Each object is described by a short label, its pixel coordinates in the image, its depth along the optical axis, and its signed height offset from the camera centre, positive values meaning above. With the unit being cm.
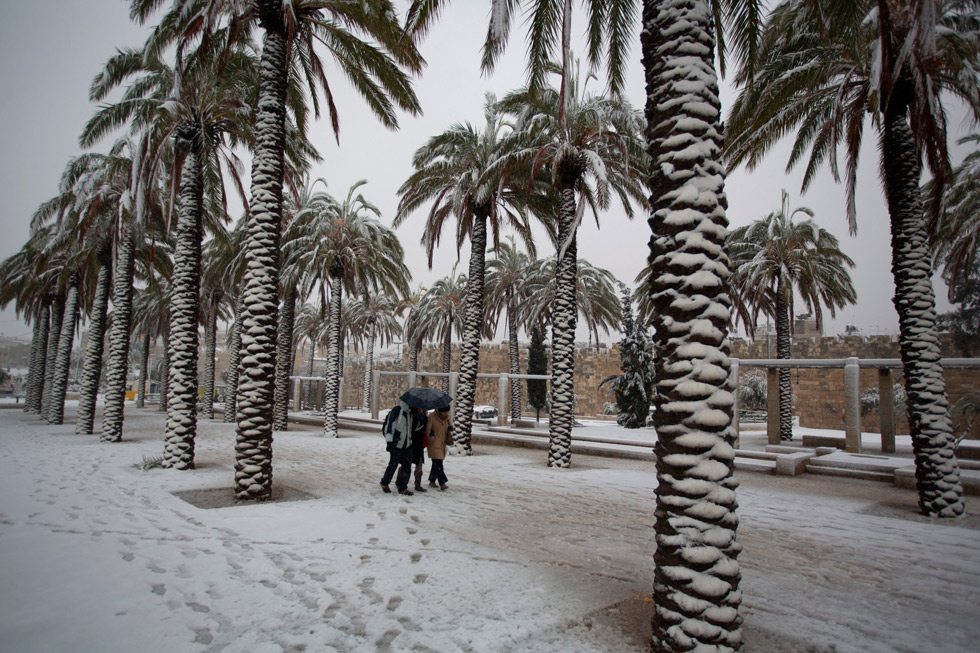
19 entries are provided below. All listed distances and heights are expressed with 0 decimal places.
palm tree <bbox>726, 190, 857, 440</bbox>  1723 +385
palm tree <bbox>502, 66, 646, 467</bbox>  1092 +449
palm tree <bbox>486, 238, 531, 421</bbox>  2462 +441
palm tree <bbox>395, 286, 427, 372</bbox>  2811 +222
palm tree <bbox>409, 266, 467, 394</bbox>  2684 +359
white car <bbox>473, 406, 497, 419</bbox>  2875 -185
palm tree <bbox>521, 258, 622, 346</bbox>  2288 +376
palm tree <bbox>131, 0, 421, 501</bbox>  704 +323
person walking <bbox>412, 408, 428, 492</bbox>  770 -91
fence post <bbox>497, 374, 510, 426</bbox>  2036 -83
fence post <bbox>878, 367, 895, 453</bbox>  1354 -57
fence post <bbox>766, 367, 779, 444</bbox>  1580 -60
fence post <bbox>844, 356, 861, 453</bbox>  1280 -41
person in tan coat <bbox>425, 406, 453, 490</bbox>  796 -91
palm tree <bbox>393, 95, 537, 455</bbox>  1271 +455
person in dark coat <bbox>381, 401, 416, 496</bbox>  741 -89
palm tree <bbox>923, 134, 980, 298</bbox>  1381 +474
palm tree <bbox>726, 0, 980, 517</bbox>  695 +425
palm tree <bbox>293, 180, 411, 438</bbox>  1717 +411
